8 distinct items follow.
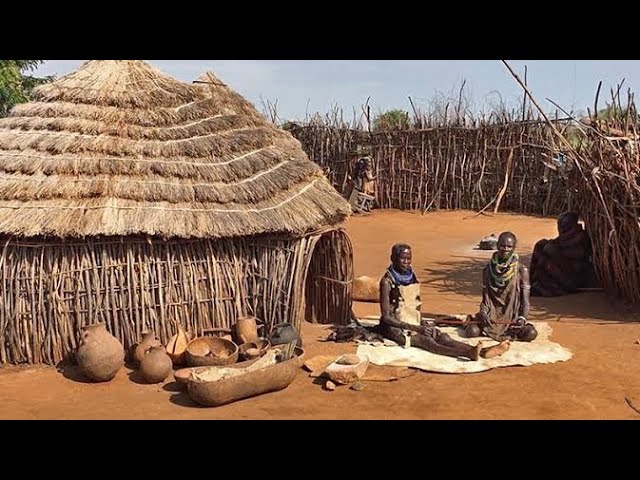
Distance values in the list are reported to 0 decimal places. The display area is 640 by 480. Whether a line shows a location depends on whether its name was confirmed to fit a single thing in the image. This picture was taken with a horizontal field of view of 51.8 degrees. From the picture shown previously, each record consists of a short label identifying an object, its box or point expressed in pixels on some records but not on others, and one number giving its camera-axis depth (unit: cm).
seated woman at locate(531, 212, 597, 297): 873
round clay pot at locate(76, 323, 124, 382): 585
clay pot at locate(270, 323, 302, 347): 650
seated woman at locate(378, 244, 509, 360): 679
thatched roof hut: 621
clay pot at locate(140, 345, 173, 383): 586
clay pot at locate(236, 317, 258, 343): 649
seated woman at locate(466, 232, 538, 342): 693
